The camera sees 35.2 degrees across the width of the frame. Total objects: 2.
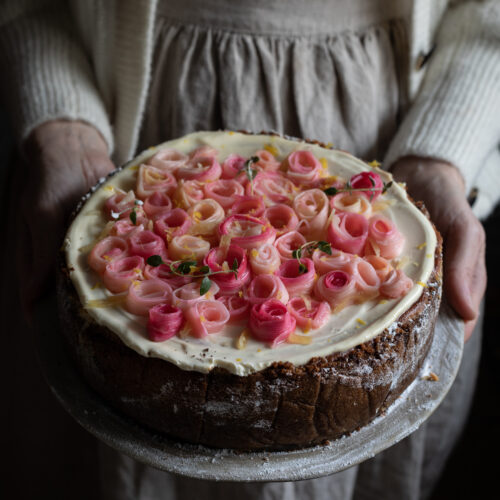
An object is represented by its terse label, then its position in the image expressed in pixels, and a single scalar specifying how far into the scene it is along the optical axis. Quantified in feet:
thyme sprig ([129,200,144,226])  1.61
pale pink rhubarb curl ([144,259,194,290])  1.51
